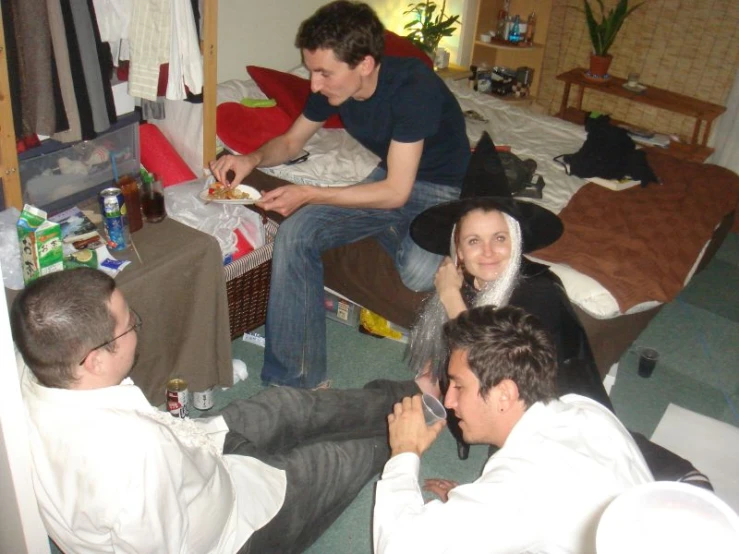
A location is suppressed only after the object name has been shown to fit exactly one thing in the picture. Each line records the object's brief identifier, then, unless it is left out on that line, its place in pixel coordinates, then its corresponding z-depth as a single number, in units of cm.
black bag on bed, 325
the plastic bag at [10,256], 210
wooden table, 429
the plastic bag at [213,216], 260
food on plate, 259
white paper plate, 254
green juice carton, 201
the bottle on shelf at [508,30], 493
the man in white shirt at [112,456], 129
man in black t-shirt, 241
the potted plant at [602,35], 452
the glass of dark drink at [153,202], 245
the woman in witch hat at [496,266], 199
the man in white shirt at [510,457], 124
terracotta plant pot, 460
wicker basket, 262
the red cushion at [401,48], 365
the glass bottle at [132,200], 238
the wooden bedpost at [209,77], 258
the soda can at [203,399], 252
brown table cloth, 226
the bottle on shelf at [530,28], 495
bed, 249
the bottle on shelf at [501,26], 496
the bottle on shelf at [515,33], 493
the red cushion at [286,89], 330
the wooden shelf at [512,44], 486
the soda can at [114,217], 225
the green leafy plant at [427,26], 436
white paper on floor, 189
